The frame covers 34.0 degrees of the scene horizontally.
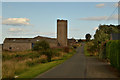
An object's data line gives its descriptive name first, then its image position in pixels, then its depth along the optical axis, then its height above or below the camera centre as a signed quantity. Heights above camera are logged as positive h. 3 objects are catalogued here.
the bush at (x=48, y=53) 30.63 -1.72
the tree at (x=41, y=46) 34.47 -0.66
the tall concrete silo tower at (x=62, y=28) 64.94 +4.75
